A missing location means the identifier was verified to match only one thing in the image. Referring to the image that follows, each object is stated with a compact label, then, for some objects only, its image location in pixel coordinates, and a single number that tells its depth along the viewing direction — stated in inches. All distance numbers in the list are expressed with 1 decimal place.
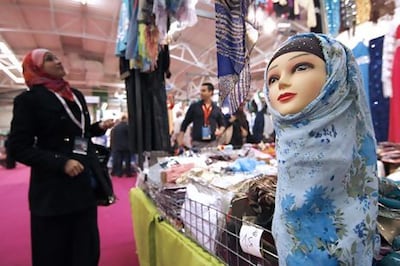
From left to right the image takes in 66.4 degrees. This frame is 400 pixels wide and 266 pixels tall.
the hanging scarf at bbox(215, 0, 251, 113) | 39.1
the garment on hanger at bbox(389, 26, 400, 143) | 53.7
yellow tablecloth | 33.2
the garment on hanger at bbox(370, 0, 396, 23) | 56.4
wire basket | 24.2
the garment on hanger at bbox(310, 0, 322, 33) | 69.7
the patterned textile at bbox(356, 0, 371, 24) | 59.9
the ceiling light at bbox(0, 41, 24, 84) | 308.1
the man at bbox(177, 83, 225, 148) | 112.7
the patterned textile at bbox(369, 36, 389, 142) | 56.2
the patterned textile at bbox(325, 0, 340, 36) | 65.2
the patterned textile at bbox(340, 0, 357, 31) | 62.5
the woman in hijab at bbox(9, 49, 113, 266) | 50.4
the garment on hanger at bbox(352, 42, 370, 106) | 58.5
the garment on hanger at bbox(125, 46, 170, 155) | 84.0
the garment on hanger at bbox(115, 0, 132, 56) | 80.8
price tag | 24.1
